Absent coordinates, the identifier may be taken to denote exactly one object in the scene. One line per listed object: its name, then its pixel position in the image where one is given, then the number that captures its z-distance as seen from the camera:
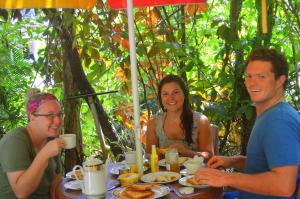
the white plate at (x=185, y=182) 1.87
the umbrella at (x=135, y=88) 2.02
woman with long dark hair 2.89
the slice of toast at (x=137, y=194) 1.74
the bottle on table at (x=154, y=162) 2.20
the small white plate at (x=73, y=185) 1.98
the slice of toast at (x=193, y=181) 1.88
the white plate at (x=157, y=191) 1.78
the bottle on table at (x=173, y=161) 2.20
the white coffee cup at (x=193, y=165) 2.08
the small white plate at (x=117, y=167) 2.25
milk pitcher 1.77
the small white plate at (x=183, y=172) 2.13
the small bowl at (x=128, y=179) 1.97
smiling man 1.63
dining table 1.80
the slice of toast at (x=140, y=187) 1.80
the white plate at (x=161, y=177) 2.01
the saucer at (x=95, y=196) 1.80
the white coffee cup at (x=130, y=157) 2.31
